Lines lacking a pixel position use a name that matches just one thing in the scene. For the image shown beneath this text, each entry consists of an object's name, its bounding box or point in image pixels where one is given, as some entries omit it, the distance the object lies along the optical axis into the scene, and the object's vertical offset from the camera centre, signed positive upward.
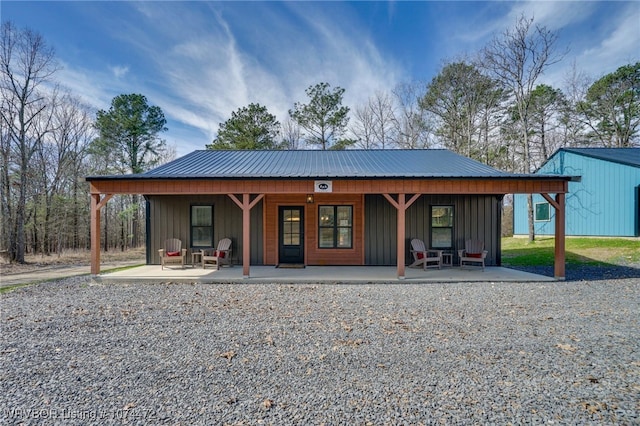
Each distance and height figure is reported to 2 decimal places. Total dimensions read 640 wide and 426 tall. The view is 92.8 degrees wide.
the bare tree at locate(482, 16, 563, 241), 13.98 +7.53
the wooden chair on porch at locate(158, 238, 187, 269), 8.45 -1.08
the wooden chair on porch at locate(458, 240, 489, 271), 8.34 -1.07
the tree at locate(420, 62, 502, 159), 18.14 +6.91
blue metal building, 11.89 +0.85
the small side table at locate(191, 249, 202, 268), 8.84 -1.23
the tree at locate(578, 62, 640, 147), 17.75 +6.54
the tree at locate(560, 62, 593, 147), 18.27 +6.81
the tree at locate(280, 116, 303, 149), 20.94 +5.71
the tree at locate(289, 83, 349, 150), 19.17 +6.40
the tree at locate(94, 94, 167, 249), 16.69 +4.68
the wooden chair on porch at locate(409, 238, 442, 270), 8.28 -1.17
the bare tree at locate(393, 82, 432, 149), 20.17 +6.35
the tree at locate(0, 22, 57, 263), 12.19 +4.74
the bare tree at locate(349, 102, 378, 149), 20.92 +6.19
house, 9.17 -0.23
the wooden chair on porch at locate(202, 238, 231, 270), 8.47 -1.12
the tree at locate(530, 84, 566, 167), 18.66 +6.38
